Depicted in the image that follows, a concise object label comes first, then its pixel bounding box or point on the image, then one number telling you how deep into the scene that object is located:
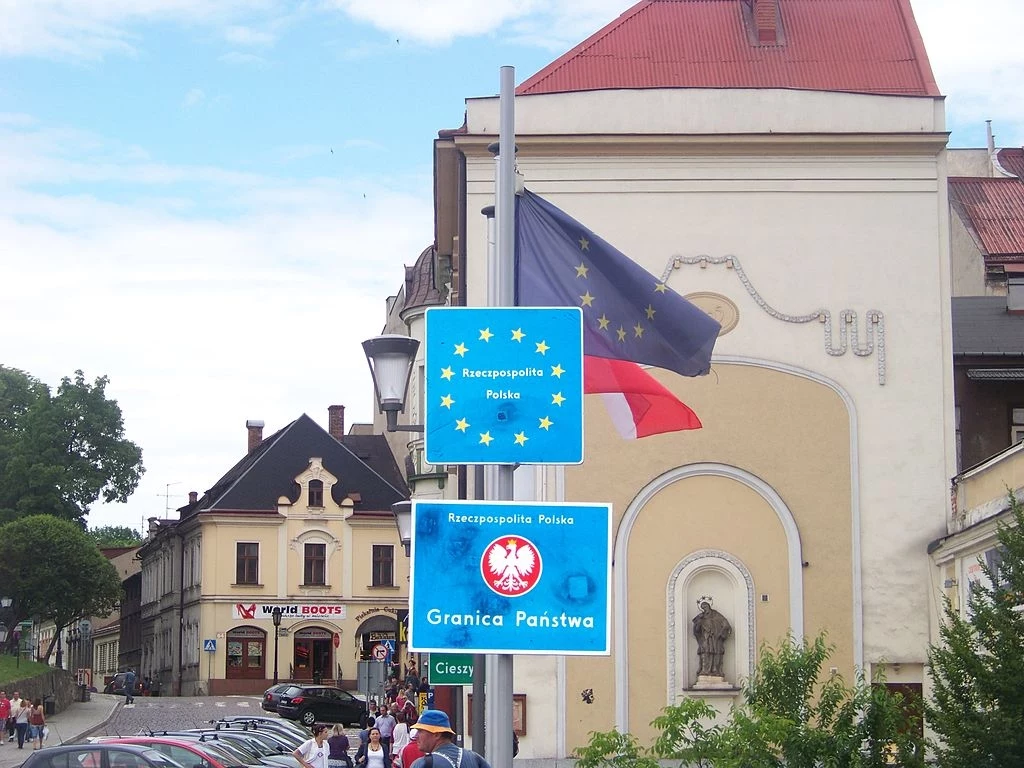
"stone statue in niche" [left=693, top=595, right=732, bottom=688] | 29.92
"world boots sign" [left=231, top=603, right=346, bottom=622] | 68.56
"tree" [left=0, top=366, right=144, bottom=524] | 69.06
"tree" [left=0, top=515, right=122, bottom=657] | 60.41
